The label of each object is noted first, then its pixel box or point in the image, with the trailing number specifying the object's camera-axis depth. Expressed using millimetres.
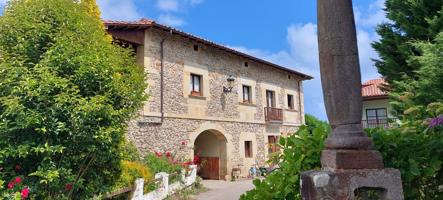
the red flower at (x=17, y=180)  5055
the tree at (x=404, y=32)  9016
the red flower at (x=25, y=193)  4750
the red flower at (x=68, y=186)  5560
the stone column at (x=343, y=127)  1788
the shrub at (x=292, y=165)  2041
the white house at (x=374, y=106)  24567
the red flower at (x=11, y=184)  4988
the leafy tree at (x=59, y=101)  5184
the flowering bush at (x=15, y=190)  4780
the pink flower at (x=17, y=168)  5477
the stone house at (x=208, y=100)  12438
